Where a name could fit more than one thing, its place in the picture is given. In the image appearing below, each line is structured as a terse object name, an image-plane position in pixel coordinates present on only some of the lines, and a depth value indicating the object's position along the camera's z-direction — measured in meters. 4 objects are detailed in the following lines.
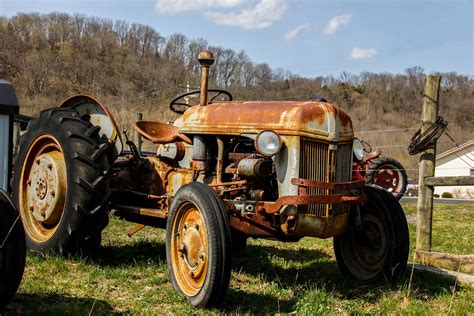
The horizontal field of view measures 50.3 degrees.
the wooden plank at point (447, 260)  5.07
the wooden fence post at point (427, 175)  5.57
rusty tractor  3.87
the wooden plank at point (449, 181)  5.19
